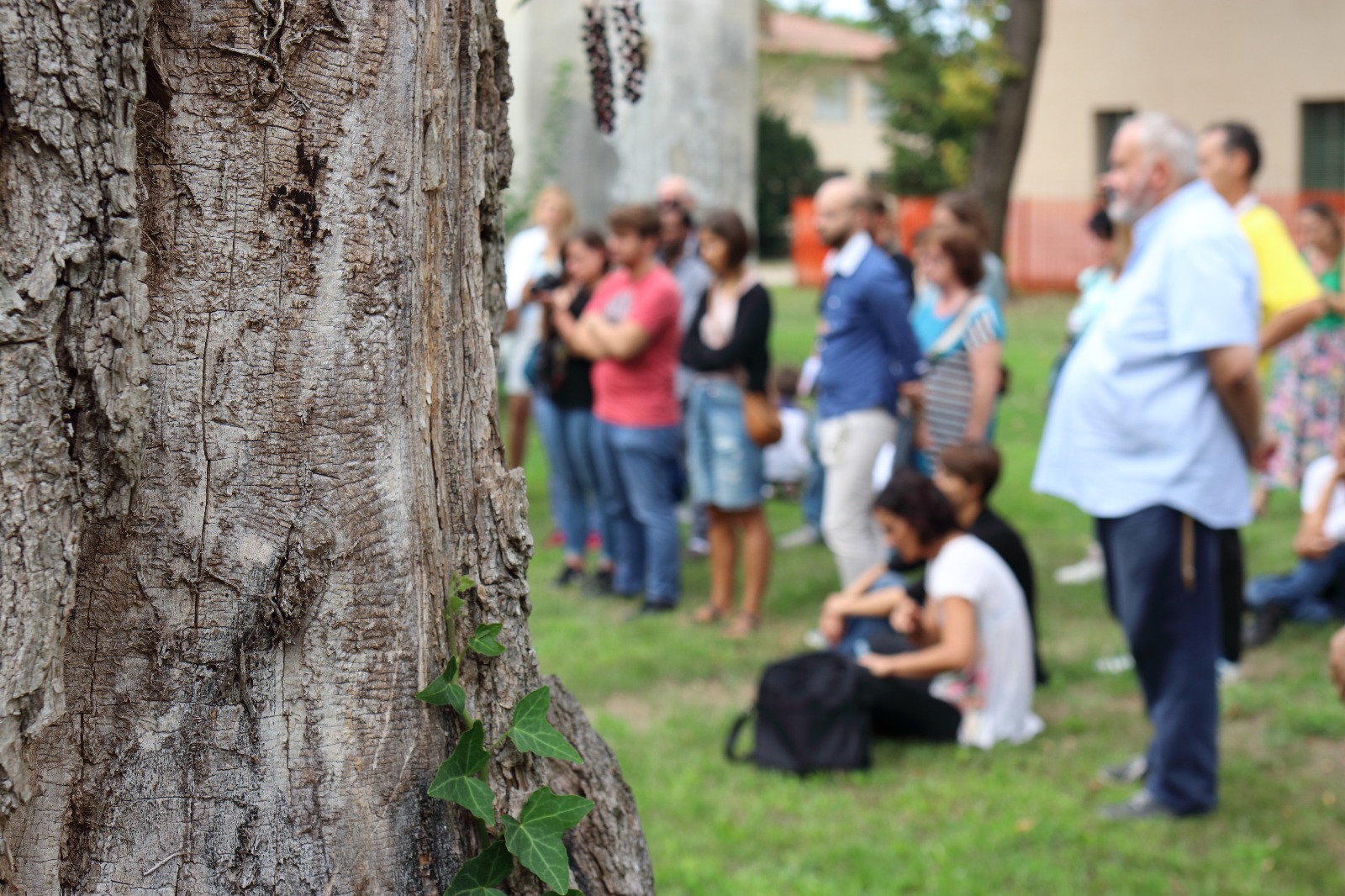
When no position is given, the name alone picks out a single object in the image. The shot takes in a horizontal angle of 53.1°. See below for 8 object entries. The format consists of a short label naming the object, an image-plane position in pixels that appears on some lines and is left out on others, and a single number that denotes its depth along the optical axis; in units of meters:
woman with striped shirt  5.89
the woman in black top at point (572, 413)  7.15
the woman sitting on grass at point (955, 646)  4.97
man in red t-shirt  6.48
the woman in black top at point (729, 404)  6.21
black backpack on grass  4.76
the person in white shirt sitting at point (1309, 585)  6.02
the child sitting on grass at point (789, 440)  9.54
